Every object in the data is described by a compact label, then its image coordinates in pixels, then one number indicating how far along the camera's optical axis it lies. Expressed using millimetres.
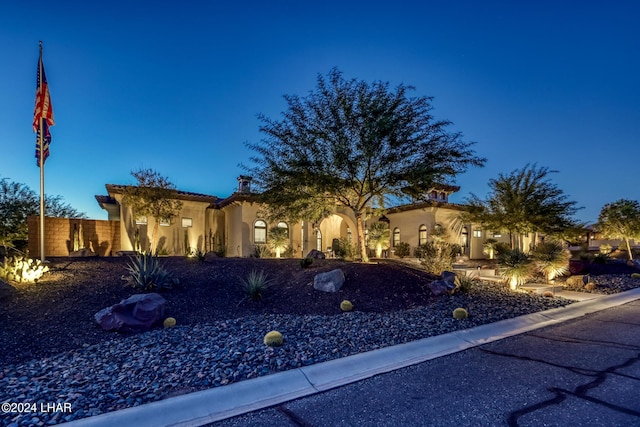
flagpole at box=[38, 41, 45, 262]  11117
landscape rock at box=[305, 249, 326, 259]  17408
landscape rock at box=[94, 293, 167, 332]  6648
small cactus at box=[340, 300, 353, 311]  8297
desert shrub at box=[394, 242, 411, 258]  26359
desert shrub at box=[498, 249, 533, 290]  12500
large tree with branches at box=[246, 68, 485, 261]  11531
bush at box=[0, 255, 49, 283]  8844
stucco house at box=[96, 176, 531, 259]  19938
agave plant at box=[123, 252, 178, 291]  8992
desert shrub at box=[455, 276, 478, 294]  10297
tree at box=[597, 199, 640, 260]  25719
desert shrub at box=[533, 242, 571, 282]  14312
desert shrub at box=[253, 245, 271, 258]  18234
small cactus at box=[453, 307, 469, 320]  7697
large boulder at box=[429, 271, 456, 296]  9862
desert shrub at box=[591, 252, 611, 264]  20797
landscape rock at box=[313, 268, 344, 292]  9617
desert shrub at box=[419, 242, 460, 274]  12750
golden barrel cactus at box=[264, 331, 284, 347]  5559
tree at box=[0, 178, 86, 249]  18766
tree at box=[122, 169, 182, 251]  18188
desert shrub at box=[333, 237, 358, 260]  17088
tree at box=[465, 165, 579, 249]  20188
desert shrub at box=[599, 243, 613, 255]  31344
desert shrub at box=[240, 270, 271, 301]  9055
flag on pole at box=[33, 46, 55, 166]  11258
